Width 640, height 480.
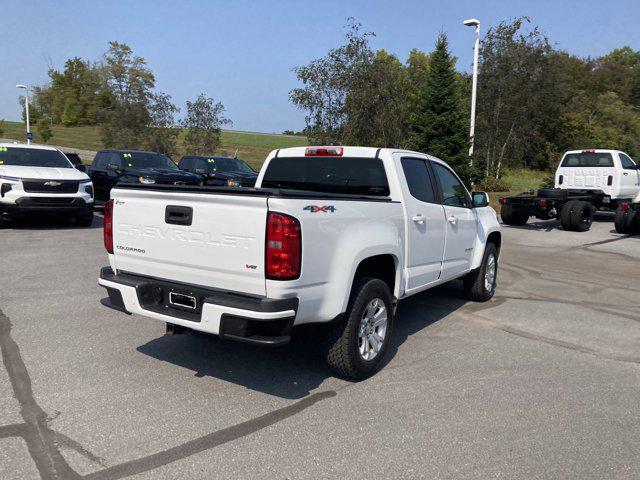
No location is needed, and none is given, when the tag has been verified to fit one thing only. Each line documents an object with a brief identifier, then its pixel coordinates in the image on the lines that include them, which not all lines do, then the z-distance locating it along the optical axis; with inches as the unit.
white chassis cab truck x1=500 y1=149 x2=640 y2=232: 597.9
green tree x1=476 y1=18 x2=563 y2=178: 1051.3
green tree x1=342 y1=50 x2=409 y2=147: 805.2
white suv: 443.5
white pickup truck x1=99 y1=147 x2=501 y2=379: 141.2
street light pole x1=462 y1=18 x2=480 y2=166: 813.2
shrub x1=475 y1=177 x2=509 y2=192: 1035.3
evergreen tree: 877.8
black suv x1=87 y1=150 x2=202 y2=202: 567.2
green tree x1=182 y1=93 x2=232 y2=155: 1203.9
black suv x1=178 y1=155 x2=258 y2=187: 636.7
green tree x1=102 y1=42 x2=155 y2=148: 1261.1
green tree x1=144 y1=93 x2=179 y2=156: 1249.4
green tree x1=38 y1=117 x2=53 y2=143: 2118.6
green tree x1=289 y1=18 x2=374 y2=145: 805.9
